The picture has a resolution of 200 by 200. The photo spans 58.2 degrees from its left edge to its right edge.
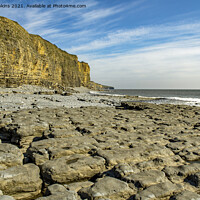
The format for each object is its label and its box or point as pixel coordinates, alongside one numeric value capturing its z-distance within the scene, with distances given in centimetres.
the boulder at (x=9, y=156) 312
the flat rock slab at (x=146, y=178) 275
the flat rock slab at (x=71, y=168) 291
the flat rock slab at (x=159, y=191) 247
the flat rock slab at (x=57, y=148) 345
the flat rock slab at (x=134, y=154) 345
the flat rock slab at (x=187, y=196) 248
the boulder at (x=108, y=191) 248
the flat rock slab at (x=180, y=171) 307
